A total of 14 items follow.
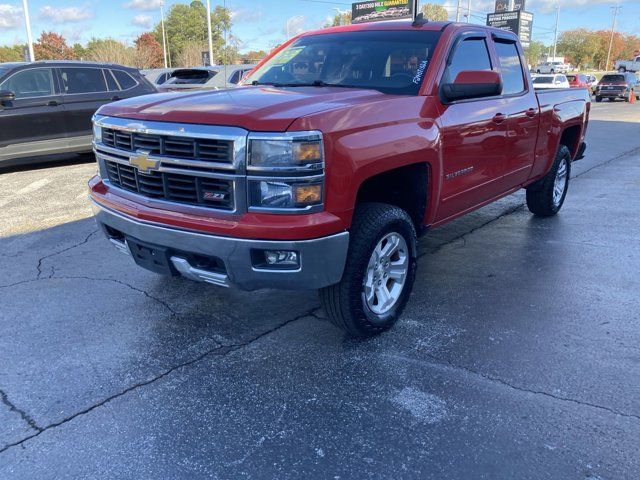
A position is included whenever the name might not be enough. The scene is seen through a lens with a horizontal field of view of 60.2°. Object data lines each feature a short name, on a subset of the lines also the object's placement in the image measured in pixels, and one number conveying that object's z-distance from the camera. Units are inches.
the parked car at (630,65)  1983.6
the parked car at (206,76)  506.3
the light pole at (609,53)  3938.0
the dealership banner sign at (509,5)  1668.3
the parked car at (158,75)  605.9
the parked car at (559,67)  1878.7
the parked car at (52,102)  334.0
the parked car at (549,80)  1040.7
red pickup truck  114.3
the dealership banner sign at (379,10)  1753.1
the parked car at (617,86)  1273.4
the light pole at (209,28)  1495.1
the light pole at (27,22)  984.9
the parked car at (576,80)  1106.5
